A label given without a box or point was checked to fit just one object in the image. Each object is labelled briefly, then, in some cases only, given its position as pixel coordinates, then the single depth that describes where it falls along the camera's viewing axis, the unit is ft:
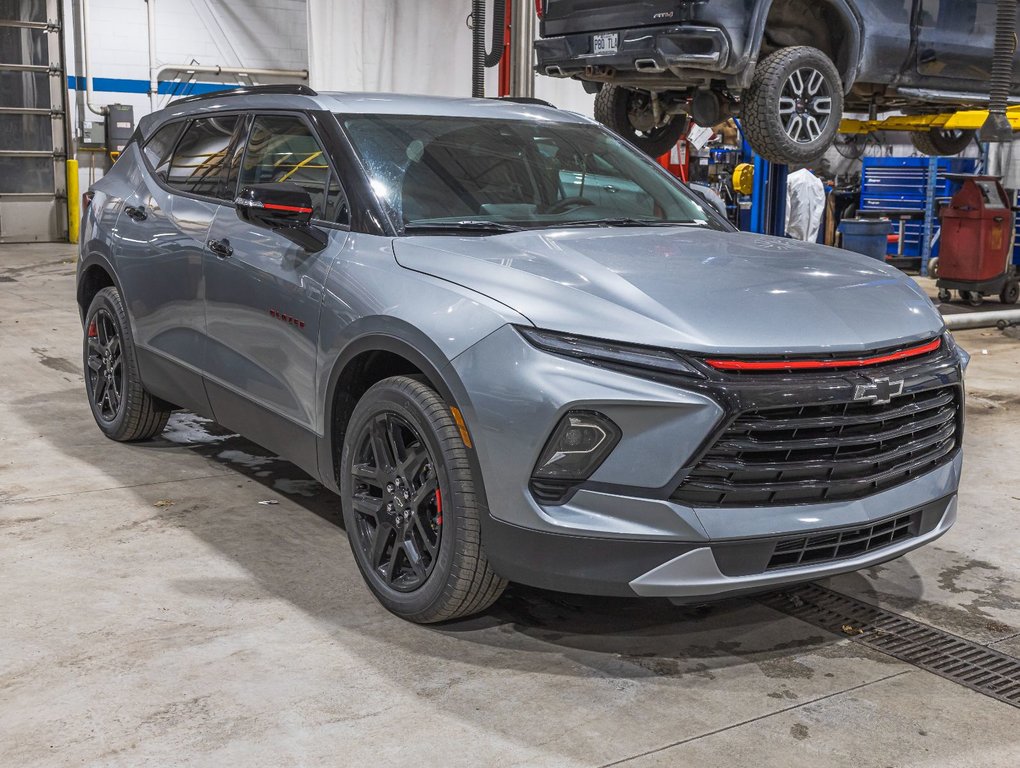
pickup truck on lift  25.25
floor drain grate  10.66
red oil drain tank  37.91
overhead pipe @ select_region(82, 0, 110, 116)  55.77
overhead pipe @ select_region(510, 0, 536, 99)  35.88
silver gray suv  9.60
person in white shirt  40.86
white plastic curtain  34.99
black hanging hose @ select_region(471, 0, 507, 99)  25.36
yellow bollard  56.80
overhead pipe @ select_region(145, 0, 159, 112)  56.34
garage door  55.72
